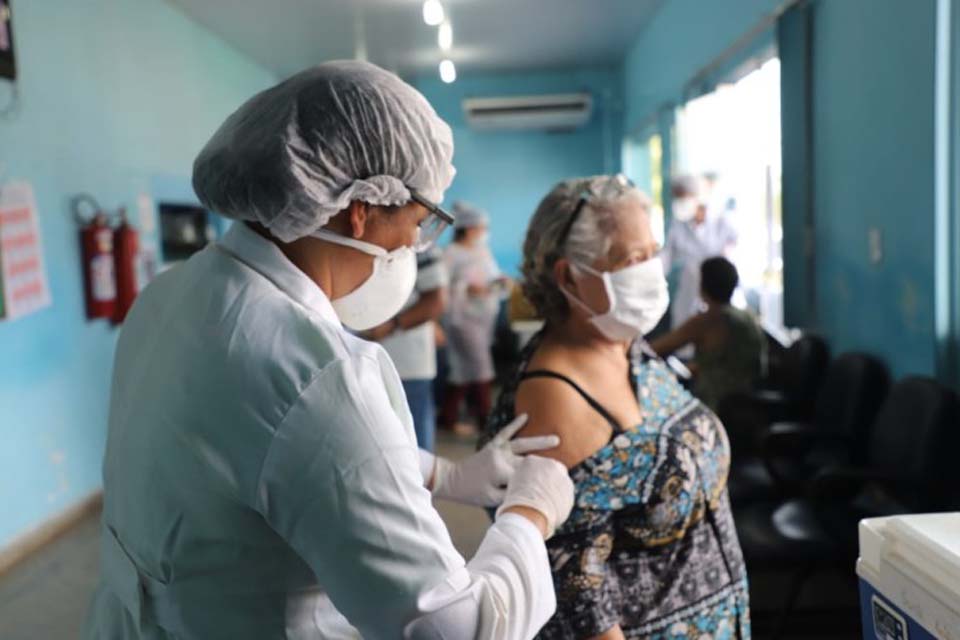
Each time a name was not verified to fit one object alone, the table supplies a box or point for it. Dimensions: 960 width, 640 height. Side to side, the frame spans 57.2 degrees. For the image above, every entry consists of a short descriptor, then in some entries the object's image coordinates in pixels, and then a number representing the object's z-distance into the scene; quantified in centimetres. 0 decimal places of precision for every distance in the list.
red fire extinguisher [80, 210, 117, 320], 434
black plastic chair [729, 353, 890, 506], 280
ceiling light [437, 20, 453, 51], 516
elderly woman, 126
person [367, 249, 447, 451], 355
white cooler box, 75
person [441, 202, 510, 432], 548
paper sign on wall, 361
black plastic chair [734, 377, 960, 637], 229
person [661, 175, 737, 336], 517
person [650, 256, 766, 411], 329
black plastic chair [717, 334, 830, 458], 328
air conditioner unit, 834
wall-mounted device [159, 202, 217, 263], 571
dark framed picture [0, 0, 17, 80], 362
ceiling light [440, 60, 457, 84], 552
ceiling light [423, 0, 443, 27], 410
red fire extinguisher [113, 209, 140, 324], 460
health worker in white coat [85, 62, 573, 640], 77
